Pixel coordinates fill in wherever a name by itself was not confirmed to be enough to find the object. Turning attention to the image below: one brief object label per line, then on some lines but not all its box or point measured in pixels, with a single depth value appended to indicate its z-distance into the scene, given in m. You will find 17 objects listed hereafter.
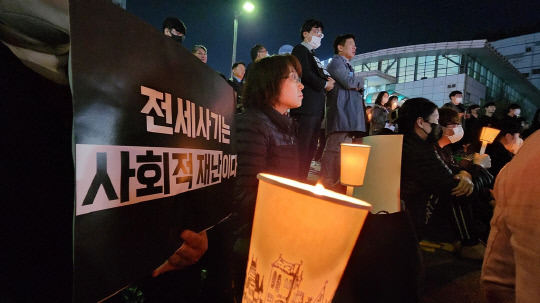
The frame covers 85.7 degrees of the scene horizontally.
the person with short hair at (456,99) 8.78
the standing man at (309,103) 4.23
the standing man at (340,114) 4.60
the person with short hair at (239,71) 7.11
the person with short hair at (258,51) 6.15
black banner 0.63
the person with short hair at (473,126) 6.39
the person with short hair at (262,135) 1.91
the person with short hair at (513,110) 9.60
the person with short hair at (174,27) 4.22
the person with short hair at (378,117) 7.67
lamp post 13.37
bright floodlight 13.34
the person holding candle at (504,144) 5.02
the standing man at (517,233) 0.86
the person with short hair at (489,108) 9.93
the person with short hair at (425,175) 3.37
